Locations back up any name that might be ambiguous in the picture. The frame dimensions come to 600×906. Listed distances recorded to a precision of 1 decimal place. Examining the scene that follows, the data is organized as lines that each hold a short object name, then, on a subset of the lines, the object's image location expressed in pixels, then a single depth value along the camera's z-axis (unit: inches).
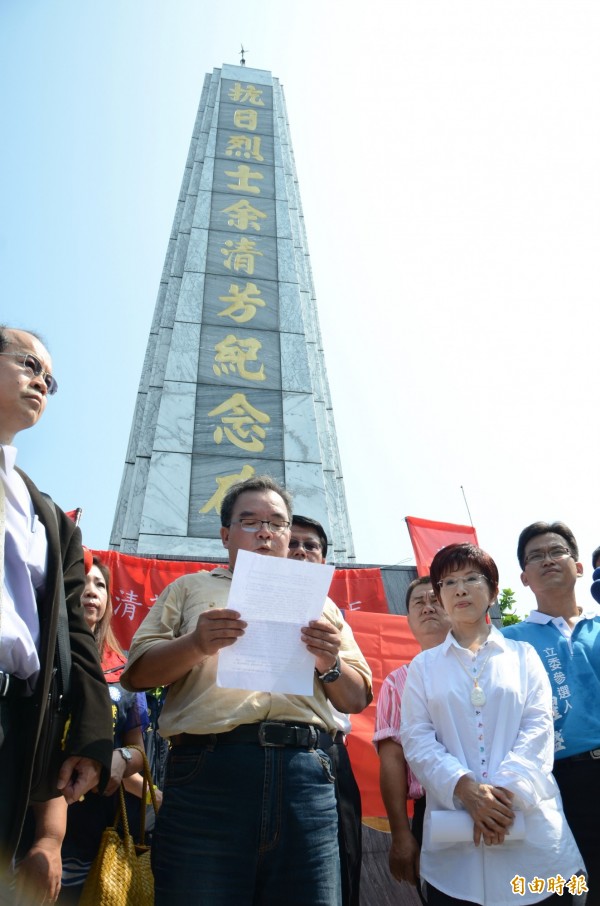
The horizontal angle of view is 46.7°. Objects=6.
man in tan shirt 57.1
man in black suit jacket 50.1
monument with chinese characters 231.1
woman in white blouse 64.0
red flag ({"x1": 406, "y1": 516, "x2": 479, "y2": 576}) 205.2
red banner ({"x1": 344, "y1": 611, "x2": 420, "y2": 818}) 144.2
